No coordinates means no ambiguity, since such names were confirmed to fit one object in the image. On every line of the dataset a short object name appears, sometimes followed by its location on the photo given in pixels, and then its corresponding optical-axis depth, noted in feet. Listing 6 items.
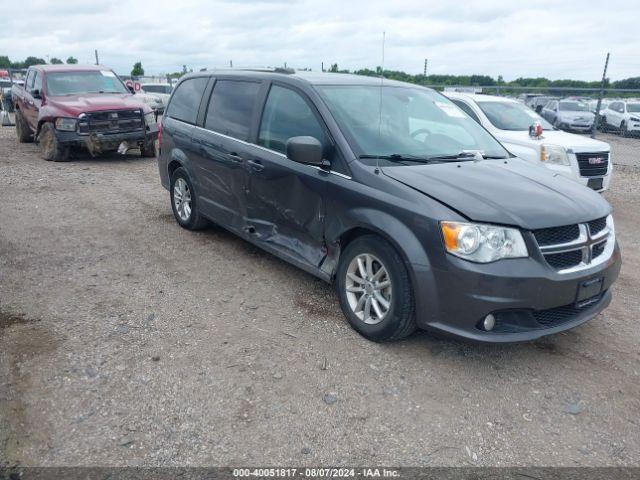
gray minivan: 10.62
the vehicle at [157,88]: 81.34
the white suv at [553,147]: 25.34
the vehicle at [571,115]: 71.61
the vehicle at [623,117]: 67.86
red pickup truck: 34.40
